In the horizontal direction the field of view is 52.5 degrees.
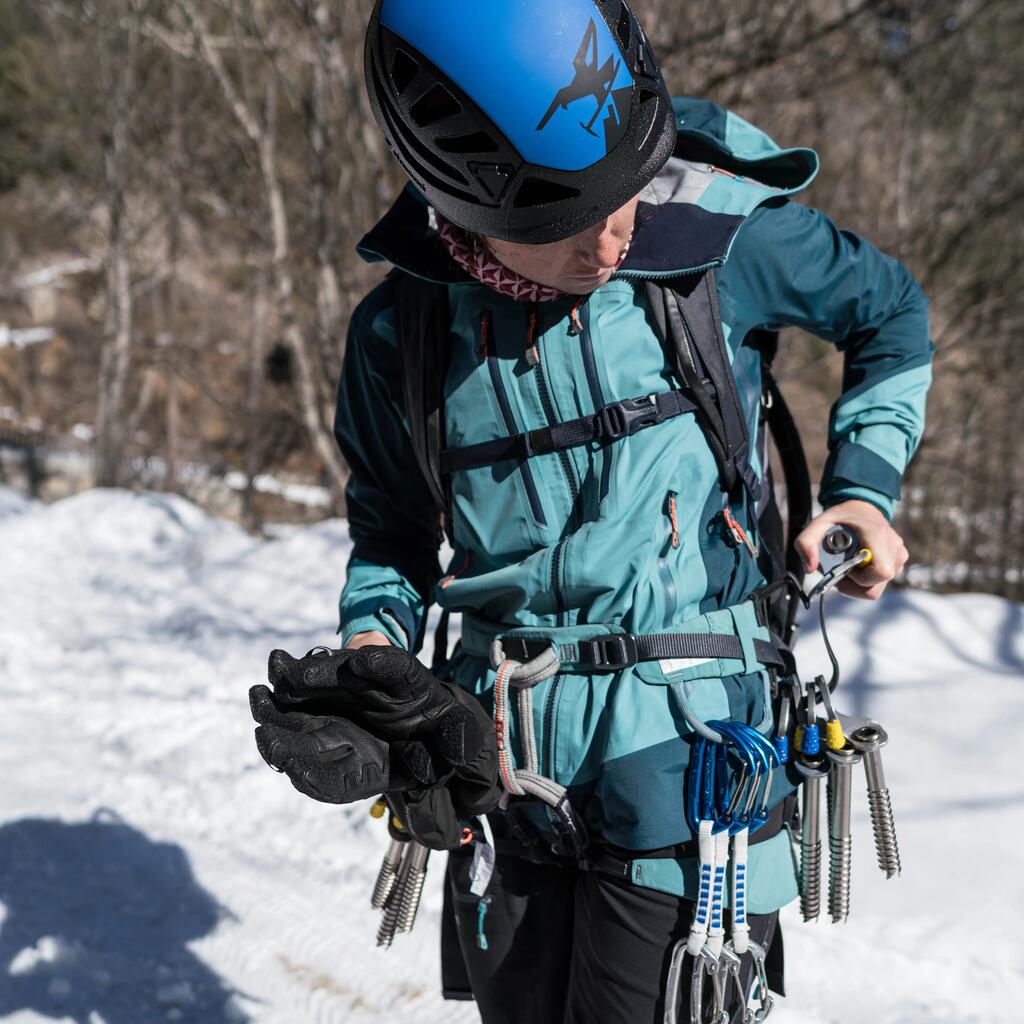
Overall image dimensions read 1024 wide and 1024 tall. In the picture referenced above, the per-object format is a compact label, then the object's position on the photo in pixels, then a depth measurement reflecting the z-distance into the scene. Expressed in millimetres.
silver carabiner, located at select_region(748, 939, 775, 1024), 1478
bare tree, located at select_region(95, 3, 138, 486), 14266
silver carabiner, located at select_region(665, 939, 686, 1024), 1407
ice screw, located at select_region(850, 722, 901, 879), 1566
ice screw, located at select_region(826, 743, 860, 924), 1537
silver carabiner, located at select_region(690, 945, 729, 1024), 1400
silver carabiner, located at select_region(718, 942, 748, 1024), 1409
